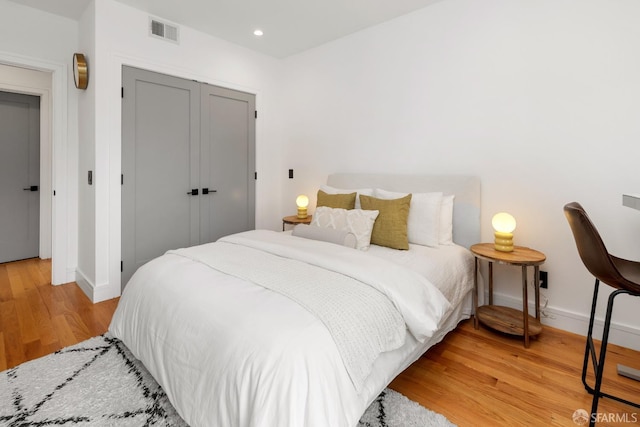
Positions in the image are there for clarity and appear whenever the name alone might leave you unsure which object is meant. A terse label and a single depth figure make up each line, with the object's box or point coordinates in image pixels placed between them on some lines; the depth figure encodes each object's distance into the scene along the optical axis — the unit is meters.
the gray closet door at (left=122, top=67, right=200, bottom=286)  3.08
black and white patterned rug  1.50
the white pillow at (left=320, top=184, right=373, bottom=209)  3.04
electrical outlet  2.46
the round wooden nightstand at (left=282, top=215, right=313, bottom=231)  3.58
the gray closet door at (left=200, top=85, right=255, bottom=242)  3.63
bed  1.14
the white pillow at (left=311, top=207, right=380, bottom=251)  2.51
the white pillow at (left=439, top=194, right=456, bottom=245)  2.67
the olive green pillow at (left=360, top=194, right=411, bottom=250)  2.49
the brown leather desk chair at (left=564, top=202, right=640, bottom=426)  1.40
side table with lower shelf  2.15
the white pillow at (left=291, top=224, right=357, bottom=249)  2.41
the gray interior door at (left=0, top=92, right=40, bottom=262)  4.02
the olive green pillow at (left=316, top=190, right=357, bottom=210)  2.96
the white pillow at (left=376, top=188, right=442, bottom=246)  2.58
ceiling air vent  3.09
